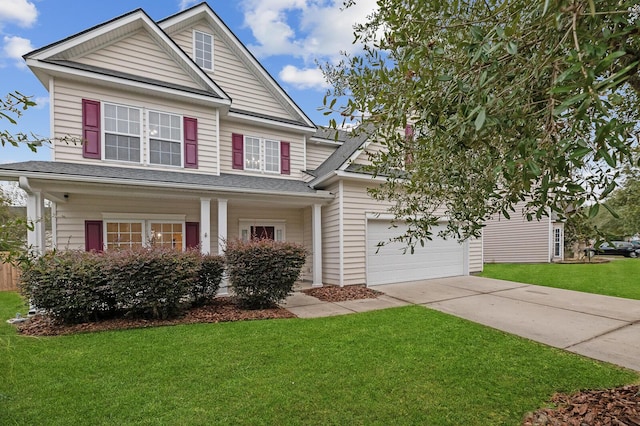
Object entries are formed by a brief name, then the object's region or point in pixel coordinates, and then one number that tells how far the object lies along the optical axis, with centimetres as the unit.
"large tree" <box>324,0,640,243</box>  163
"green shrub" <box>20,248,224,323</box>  578
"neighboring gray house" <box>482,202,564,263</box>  1820
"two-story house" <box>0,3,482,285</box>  805
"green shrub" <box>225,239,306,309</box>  709
